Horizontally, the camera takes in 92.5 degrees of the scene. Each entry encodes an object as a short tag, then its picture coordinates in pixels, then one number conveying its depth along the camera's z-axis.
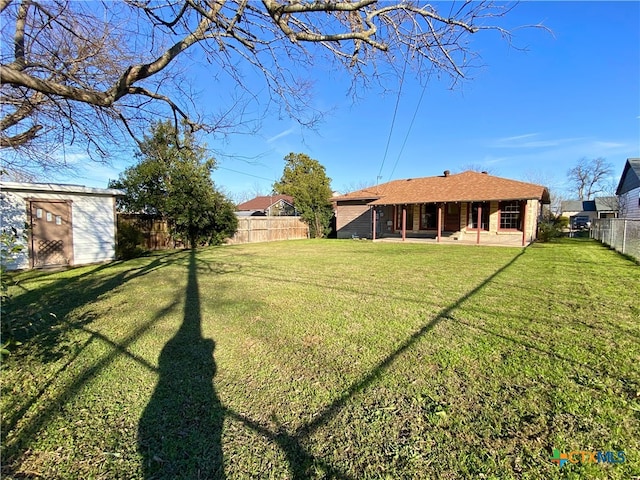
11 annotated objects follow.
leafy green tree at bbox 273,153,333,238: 23.45
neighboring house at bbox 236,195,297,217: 36.32
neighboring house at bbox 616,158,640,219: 16.80
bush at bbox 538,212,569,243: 16.61
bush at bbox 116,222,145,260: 12.17
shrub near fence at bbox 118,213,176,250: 14.48
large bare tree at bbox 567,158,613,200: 46.78
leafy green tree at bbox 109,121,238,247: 14.98
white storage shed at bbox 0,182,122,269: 9.54
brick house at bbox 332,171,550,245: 15.85
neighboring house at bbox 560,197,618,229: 37.91
